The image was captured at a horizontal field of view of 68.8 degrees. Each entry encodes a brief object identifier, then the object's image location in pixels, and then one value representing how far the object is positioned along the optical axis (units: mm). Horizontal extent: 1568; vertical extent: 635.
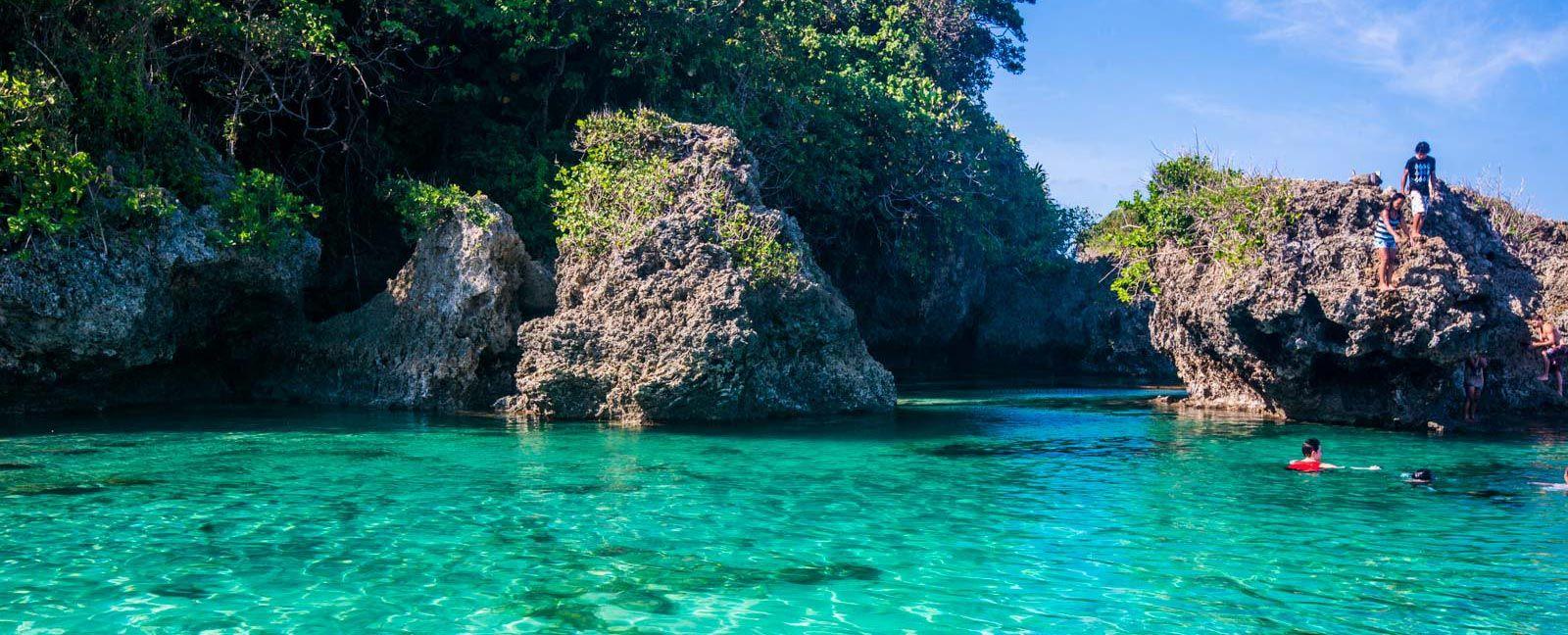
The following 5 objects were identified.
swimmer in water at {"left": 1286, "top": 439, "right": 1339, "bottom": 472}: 11430
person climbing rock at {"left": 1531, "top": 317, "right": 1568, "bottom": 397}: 16609
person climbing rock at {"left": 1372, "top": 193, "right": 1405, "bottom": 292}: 15219
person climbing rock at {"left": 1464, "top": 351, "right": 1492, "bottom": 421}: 16016
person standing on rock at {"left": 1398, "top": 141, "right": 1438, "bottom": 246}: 15336
